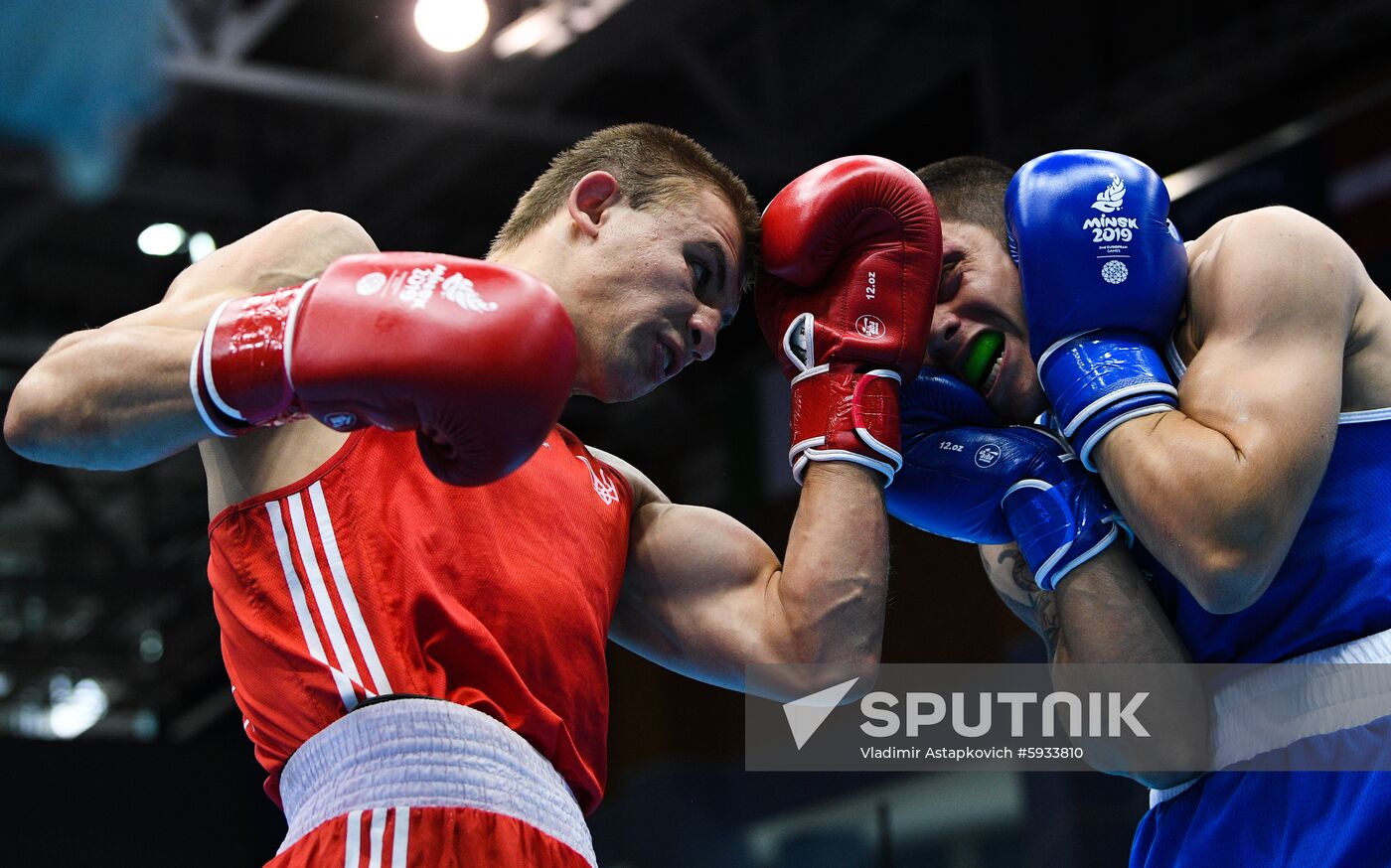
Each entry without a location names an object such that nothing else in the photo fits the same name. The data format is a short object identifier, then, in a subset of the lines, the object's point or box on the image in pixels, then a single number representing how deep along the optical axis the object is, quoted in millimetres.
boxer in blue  2137
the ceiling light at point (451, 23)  6949
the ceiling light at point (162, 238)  9102
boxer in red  1860
